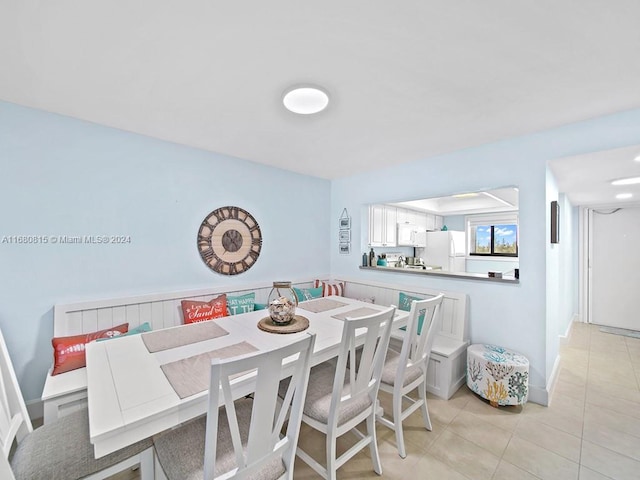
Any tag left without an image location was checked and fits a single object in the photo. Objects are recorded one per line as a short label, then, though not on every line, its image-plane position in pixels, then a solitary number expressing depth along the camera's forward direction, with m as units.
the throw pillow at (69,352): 1.77
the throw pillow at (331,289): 3.58
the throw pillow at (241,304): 2.79
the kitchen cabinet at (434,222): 5.42
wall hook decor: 3.90
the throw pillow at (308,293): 3.35
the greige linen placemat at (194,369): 1.08
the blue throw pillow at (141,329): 2.13
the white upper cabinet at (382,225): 3.84
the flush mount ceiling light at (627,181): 2.67
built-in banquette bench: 1.58
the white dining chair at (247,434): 0.90
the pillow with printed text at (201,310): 2.49
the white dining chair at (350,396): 1.34
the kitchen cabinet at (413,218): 4.55
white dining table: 0.89
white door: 3.95
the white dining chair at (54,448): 1.03
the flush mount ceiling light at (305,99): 1.70
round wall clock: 2.82
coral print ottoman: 2.13
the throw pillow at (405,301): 2.88
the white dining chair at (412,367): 1.65
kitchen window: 5.09
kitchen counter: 2.45
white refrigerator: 4.82
